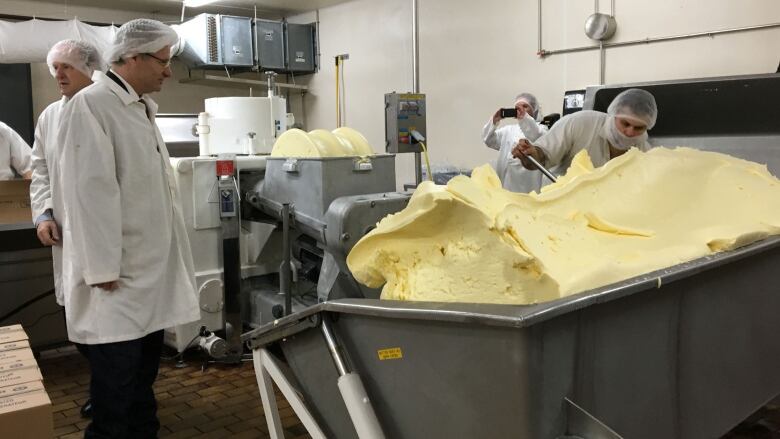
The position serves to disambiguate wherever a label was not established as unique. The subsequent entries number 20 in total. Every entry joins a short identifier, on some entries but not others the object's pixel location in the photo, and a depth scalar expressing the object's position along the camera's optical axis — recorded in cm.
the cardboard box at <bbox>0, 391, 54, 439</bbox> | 113
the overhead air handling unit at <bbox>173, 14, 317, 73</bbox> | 531
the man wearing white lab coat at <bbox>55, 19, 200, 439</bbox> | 165
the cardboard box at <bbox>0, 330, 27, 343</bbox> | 156
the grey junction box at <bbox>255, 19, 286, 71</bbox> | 562
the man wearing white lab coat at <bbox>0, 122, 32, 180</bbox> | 303
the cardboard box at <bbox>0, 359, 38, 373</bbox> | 135
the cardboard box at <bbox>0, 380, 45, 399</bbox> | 121
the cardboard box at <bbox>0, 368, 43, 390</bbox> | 127
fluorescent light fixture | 522
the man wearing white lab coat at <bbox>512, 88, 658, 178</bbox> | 229
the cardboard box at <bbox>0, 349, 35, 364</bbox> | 141
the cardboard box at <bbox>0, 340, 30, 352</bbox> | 149
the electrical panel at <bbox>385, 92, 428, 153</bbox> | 347
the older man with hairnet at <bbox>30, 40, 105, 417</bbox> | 210
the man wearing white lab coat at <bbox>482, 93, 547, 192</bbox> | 370
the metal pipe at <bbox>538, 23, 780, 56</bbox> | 315
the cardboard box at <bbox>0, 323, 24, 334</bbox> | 165
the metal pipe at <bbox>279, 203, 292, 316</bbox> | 255
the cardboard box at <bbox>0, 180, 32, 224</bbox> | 275
